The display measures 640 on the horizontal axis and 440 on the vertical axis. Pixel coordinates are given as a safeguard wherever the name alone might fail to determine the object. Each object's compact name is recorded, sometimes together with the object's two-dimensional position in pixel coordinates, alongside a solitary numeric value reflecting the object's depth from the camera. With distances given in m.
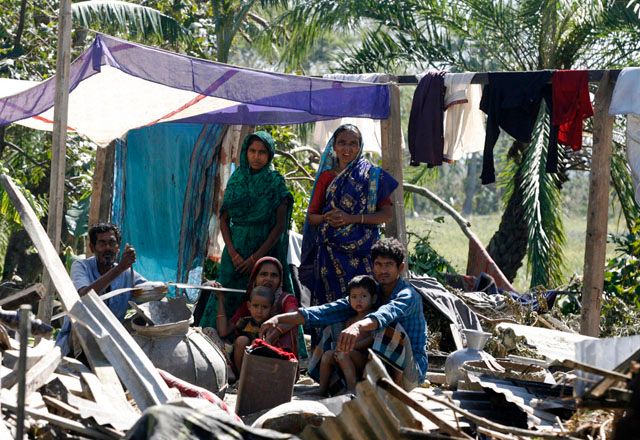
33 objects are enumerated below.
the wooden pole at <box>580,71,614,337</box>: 15.59
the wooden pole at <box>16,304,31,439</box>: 8.13
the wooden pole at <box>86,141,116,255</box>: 17.25
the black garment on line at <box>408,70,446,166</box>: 16.03
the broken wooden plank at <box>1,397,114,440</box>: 9.03
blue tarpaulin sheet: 17.87
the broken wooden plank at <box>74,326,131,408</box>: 10.04
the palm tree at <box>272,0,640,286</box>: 23.84
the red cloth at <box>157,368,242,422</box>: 10.95
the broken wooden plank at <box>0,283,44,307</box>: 11.66
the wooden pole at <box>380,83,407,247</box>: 15.12
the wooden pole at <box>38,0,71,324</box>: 12.62
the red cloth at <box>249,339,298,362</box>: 11.66
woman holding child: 13.66
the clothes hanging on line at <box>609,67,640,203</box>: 14.54
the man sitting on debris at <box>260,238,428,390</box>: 11.68
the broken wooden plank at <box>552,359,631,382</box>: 7.92
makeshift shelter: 13.53
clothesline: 15.16
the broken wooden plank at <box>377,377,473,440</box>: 8.68
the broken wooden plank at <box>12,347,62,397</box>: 9.37
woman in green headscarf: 15.16
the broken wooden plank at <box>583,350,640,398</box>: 8.07
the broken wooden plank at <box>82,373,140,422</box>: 9.56
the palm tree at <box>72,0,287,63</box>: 27.78
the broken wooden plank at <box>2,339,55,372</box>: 9.77
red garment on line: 15.23
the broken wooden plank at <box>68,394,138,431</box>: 9.23
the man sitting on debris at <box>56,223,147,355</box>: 12.58
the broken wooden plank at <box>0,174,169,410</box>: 9.93
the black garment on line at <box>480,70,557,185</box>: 15.45
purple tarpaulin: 13.08
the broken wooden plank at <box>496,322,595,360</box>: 15.98
